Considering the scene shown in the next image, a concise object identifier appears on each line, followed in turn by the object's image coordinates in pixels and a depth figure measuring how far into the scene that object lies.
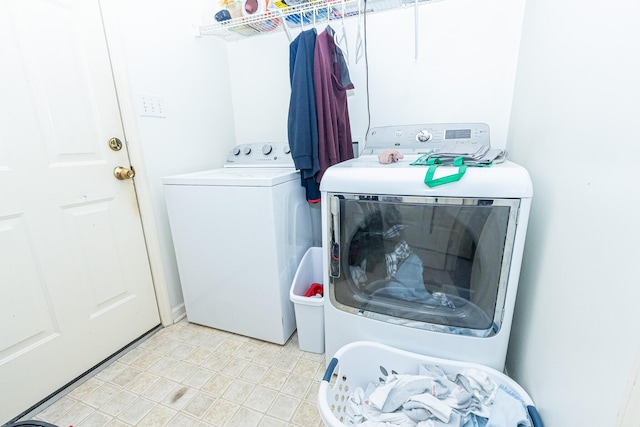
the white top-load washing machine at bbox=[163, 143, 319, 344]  1.34
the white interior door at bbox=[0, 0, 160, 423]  1.07
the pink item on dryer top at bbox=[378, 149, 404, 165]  1.15
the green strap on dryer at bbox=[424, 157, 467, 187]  0.87
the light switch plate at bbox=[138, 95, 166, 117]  1.46
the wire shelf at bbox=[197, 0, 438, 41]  1.39
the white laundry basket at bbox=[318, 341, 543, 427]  0.97
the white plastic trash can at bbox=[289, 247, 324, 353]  1.36
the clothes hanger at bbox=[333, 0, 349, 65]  1.64
